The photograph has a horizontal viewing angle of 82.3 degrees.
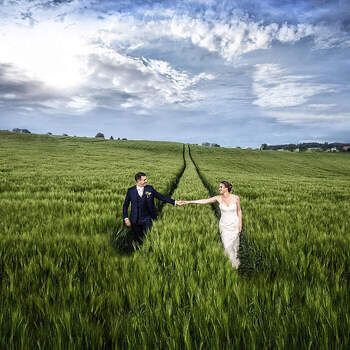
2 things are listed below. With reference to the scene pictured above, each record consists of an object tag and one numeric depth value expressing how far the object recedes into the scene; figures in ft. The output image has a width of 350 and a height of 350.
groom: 16.08
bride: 13.38
